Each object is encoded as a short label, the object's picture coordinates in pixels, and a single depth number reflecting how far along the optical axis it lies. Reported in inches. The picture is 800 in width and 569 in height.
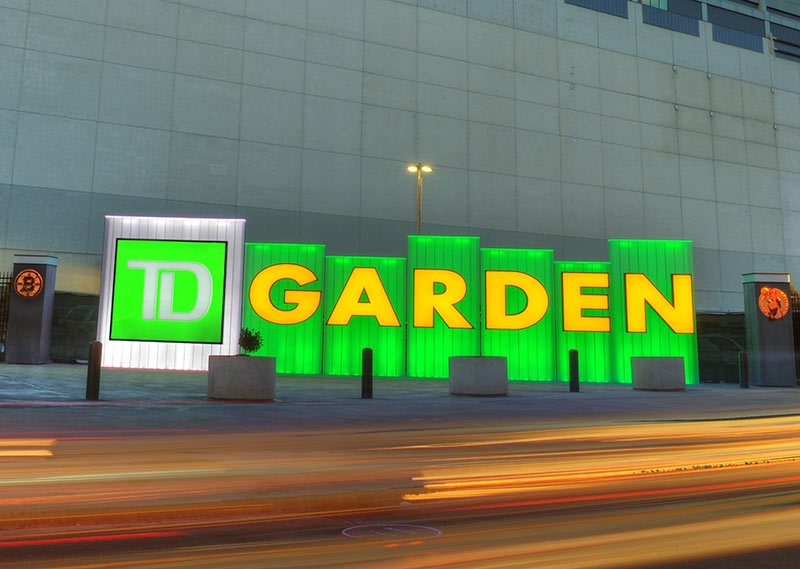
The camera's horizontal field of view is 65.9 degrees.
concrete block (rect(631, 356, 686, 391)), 745.0
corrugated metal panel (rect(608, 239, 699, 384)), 869.2
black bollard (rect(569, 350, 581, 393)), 690.6
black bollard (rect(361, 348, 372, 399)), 561.3
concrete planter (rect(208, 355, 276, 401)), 513.3
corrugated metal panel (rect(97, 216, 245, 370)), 856.3
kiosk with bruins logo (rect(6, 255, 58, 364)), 853.8
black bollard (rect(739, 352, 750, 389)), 827.4
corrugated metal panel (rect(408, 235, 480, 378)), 875.4
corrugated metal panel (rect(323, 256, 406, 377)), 881.5
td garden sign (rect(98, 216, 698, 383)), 864.9
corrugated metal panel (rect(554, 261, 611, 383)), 880.4
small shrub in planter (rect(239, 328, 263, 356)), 551.2
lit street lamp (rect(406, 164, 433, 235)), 878.6
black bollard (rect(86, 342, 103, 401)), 463.8
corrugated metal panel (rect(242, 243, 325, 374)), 877.8
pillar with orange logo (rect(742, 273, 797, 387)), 876.6
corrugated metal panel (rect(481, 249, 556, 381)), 878.4
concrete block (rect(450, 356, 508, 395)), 629.3
